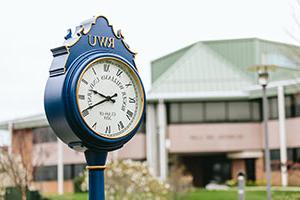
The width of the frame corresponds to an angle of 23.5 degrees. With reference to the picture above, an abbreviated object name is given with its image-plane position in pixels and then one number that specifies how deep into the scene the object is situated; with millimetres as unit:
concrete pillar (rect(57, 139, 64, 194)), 44156
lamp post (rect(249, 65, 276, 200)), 17016
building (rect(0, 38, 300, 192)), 40531
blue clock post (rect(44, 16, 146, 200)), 6820
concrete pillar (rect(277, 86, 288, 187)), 39812
